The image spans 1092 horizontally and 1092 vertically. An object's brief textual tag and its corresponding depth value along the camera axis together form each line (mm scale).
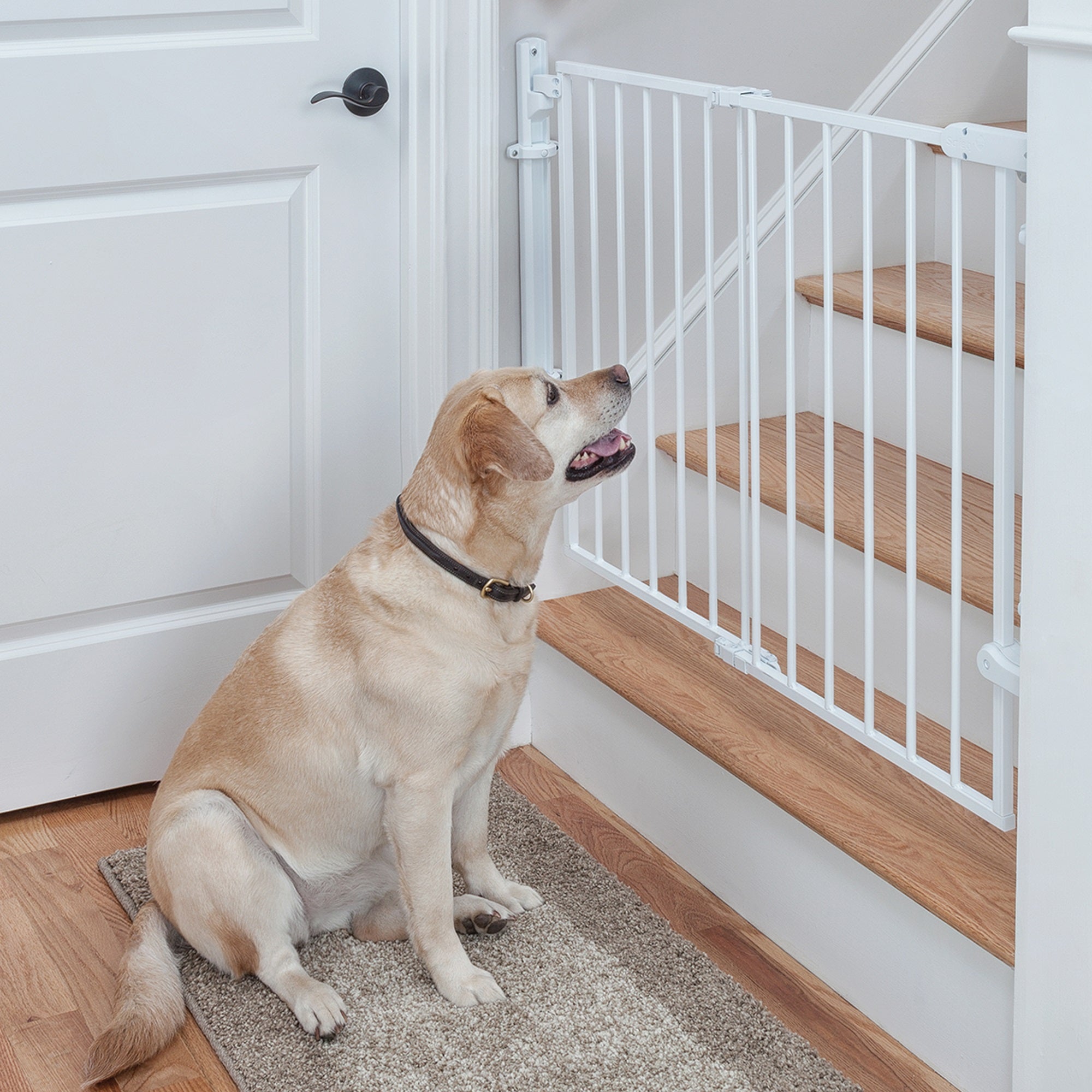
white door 3965
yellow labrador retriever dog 3681
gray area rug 3664
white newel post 3298
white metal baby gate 3542
